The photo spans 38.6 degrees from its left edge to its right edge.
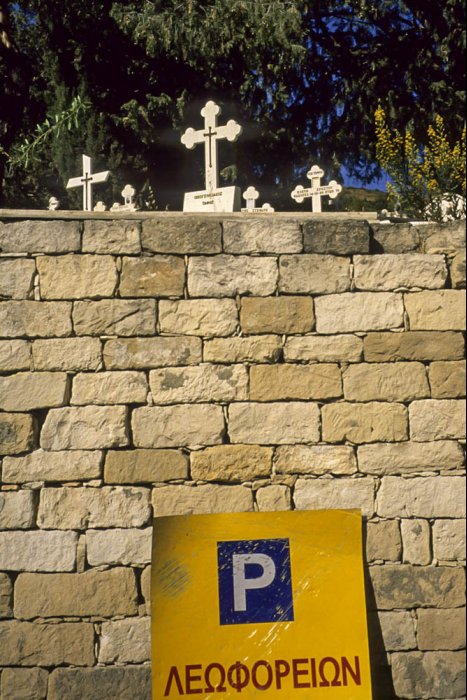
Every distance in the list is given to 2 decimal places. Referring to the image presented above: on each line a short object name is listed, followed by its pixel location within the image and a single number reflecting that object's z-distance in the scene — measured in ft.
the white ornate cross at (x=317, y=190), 23.30
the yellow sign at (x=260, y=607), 10.90
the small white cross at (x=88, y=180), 22.89
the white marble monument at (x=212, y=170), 16.84
